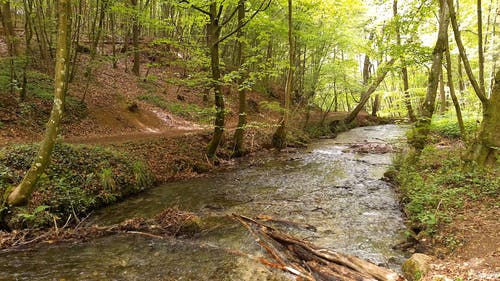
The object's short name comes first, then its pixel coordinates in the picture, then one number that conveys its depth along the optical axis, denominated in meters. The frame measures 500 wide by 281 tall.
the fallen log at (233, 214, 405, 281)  4.75
